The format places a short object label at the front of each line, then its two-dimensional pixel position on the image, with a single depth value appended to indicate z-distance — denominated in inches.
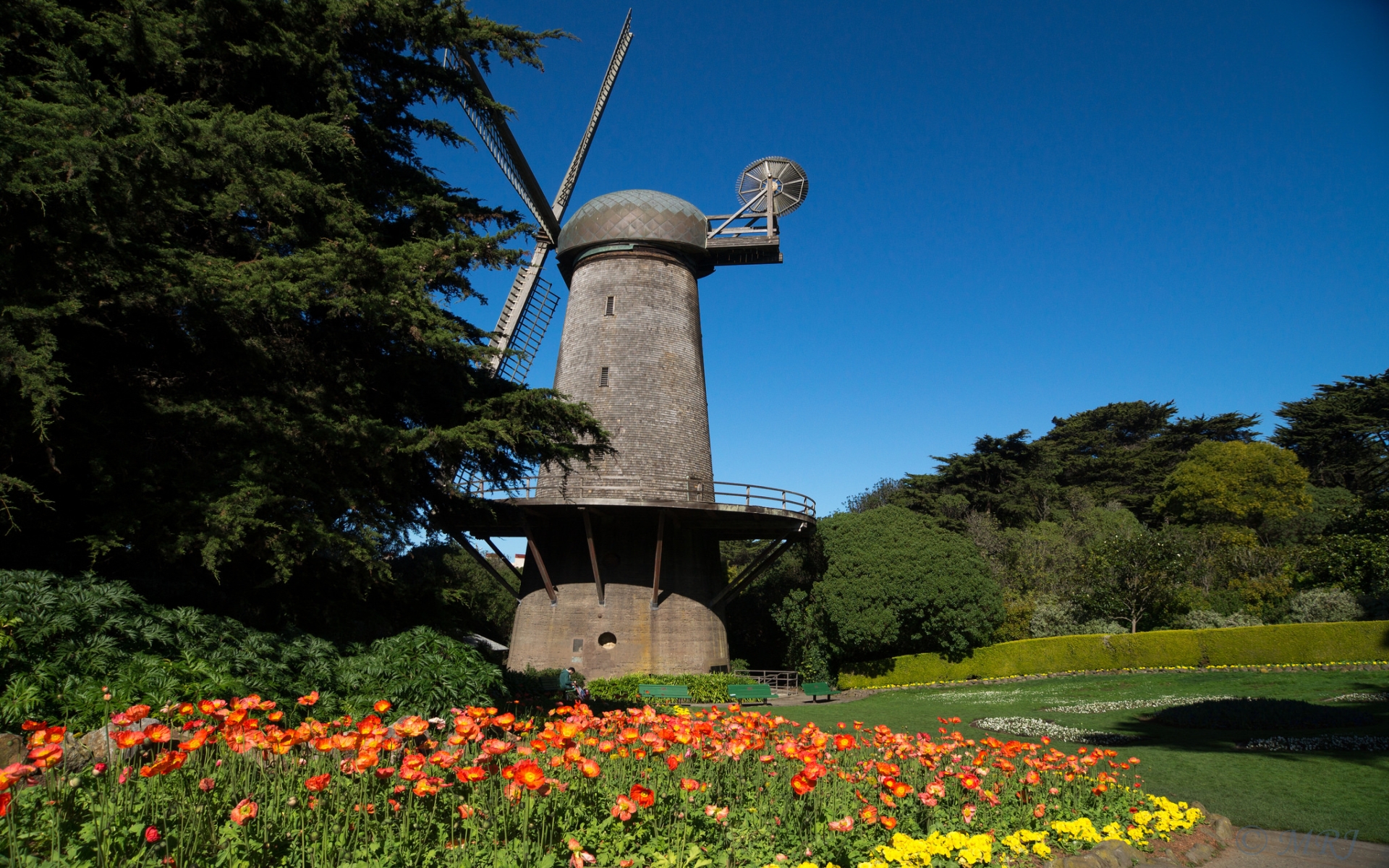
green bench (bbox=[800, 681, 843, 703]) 790.5
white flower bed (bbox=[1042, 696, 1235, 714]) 575.5
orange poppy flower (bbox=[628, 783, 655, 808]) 128.4
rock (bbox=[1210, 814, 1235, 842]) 230.7
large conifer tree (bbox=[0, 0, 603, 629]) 254.1
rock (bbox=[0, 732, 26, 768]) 165.2
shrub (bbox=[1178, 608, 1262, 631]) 952.3
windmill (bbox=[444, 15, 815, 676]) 721.0
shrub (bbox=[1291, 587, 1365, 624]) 872.3
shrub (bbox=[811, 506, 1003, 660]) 957.2
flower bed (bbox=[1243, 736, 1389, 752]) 363.3
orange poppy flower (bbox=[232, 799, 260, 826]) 104.2
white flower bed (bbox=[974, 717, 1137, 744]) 418.3
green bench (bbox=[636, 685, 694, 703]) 658.2
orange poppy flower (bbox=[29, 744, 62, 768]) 108.3
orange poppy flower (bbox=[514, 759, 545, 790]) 114.7
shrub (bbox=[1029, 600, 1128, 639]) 1025.5
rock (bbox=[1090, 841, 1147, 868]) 195.3
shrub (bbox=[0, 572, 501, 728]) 217.0
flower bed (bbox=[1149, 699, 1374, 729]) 445.7
